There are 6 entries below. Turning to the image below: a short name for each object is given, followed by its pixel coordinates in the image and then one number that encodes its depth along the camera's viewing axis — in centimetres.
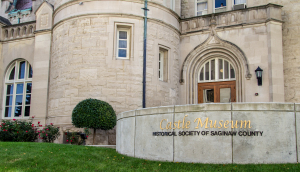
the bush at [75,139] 1483
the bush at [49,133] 1509
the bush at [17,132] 1529
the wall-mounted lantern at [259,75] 1631
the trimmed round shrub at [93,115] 1409
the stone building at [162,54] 1595
